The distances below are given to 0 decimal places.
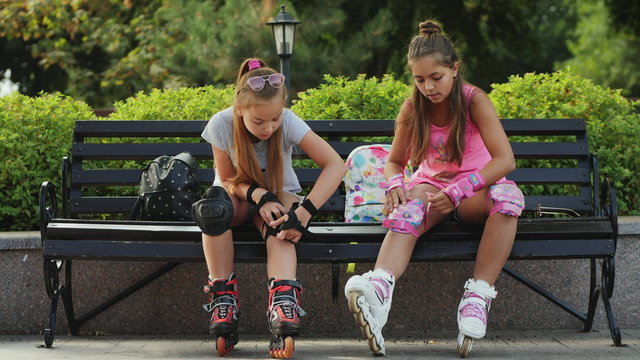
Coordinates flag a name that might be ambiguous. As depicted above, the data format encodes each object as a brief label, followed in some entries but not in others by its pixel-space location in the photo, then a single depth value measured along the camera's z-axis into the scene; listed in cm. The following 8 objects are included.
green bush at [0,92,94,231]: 1101
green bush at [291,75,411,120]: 1140
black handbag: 955
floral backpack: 978
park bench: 866
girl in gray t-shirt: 820
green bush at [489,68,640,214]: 1137
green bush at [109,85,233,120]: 1159
